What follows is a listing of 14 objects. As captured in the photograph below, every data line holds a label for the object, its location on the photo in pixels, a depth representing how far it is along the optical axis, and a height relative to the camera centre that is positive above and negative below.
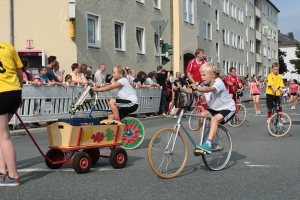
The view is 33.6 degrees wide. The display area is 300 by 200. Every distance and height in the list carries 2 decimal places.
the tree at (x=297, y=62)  102.44 +6.41
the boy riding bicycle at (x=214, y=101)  7.33 -0.12
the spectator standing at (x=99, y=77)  18.46 +0.62
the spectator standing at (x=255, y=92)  21.31 +0.04
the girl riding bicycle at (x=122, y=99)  9.78 -0.11
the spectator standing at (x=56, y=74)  15.33 +0.62
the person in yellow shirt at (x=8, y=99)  6.20 -0.07
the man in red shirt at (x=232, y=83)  15.75 +0.32
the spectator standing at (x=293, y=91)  28.97 +0.12
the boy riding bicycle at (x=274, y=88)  13.34 +0.13
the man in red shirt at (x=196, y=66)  12.38 +0.68
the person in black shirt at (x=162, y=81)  21.25 +0.53
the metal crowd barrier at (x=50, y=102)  13.98 -0.26
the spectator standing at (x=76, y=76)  16.23 +0.58
